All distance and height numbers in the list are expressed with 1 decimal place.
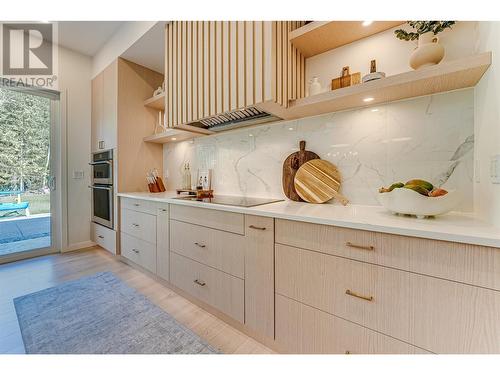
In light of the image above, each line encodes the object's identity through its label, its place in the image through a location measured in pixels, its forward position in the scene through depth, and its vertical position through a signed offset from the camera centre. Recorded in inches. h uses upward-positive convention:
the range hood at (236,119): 65.6 +22.4
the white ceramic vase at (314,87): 59.1 +27.5
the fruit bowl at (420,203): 35.8 -3.5
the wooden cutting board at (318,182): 60.2 +0.3
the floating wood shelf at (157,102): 99.7 +41.4
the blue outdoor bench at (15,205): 100.4 -11.3
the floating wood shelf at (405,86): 37.3 +21.0
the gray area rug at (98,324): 50.0 -39.6
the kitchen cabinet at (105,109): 102.7 +39.3
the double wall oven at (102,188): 104.4 -2.8
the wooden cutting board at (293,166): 65.4 +5.6
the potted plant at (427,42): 41.9 +30.1
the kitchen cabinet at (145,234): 75.9 -21.2
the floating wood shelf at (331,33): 52.0 +39.9
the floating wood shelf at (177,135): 84.7 +21.9
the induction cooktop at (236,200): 58.9 -5.7
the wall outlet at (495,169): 32.5 +2.3
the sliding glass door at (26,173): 100.0 +5.0
